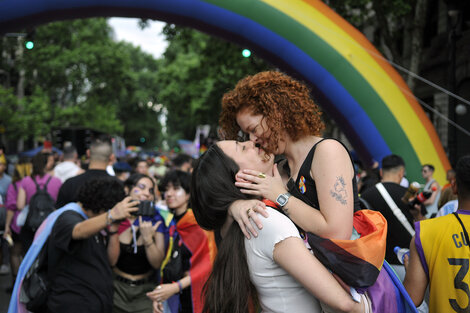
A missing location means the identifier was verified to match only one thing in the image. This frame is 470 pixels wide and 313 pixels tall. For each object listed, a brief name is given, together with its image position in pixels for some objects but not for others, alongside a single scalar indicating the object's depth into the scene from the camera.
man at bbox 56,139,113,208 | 5.36
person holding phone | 4.16
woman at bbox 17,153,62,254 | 7.12
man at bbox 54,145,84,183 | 8.02
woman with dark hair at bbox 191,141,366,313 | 1.85
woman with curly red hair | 2.06
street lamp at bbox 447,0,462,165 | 8.40
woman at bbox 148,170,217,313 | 3.86
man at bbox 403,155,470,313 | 2.60
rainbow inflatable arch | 7.66
